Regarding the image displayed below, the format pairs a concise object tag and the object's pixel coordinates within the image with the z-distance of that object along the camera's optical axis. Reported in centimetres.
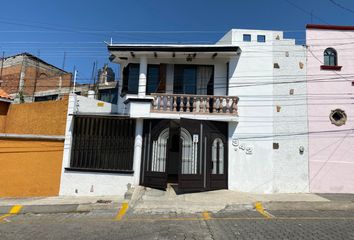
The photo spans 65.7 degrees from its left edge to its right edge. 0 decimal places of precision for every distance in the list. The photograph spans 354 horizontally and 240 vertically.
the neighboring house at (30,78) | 2697
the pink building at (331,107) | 1183
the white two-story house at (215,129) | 1166
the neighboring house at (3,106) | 1292
